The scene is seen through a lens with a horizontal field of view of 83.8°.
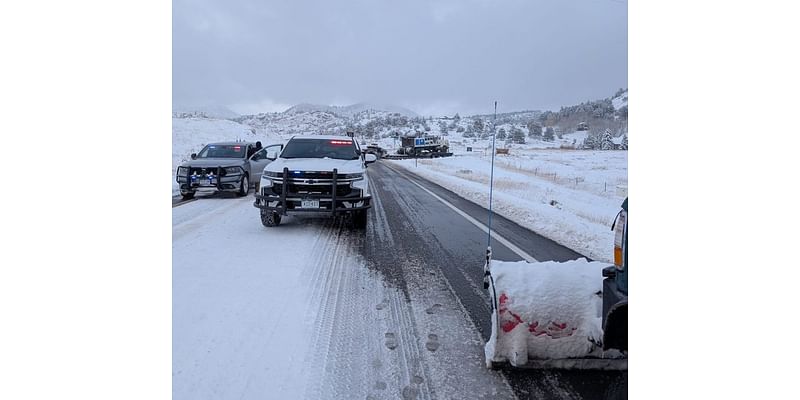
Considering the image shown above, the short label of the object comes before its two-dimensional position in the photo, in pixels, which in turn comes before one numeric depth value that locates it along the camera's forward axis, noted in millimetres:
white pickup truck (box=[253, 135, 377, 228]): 7543
